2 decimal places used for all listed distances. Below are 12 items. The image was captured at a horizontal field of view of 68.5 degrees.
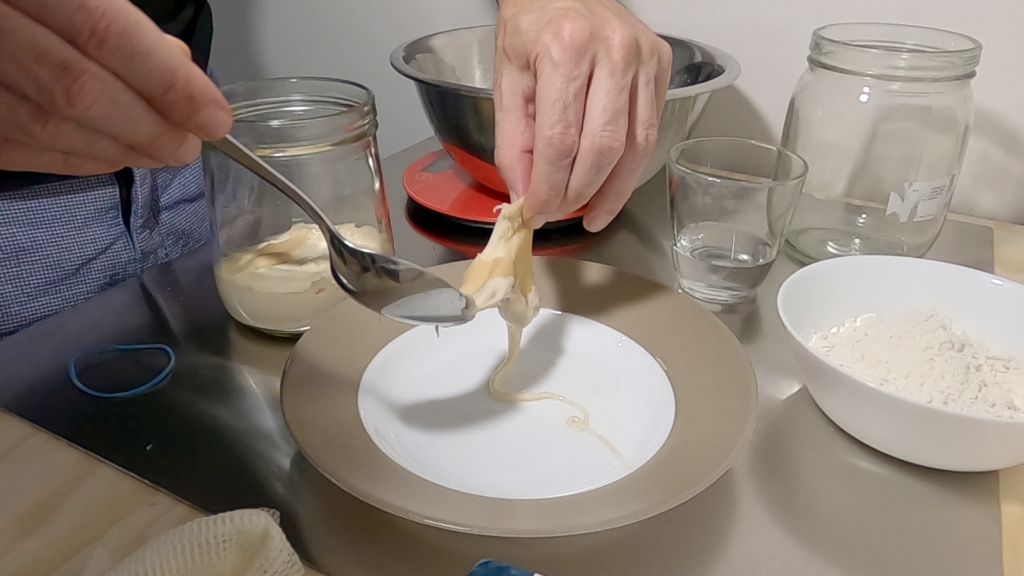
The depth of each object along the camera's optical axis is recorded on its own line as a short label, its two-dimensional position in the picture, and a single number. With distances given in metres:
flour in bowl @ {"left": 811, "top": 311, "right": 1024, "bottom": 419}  0.45
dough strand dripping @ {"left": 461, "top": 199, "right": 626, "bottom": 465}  0.51
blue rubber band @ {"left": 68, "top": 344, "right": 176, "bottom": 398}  0.52
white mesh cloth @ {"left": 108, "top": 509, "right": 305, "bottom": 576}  0.36
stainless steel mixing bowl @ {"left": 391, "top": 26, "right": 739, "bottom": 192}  0.66
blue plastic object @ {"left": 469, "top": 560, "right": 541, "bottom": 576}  0.37
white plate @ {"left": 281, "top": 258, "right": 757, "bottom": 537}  0.38
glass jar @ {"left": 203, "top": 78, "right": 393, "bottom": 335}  0.54
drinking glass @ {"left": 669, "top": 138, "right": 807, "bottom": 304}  0.62
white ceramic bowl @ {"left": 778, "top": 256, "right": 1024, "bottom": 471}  0.40
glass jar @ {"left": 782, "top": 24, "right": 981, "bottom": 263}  0.65
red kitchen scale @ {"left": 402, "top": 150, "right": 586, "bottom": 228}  0.73
